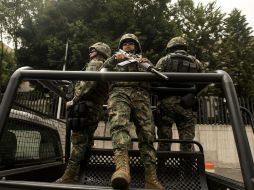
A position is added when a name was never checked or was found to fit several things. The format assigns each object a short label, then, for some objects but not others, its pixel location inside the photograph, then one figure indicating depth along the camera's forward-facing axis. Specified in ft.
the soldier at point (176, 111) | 11.96
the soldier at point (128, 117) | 6.77
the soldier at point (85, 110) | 8.88
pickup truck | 4.96
